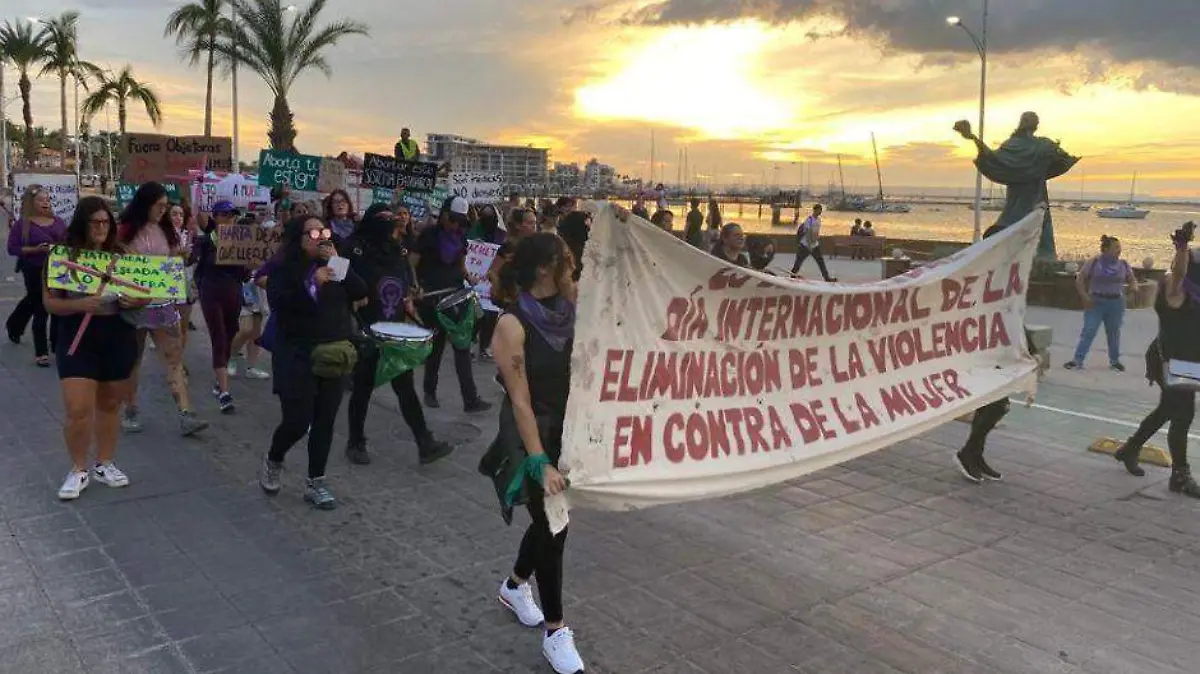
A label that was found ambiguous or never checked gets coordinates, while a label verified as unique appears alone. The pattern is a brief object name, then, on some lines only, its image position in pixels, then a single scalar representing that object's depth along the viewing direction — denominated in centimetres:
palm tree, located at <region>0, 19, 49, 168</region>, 4831
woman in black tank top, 334
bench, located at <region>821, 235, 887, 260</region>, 2870
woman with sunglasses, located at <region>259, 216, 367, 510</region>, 516
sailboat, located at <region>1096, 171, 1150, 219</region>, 19075
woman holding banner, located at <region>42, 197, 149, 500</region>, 518
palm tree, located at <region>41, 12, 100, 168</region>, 4922
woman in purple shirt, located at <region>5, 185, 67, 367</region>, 856
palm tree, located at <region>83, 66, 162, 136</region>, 5488
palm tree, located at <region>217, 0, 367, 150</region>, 2708
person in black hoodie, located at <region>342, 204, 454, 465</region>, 617
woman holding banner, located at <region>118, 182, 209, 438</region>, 590
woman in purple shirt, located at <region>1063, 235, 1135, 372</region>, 1109
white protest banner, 343
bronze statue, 1372
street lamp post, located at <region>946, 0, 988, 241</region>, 3014
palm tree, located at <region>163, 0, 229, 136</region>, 3250
